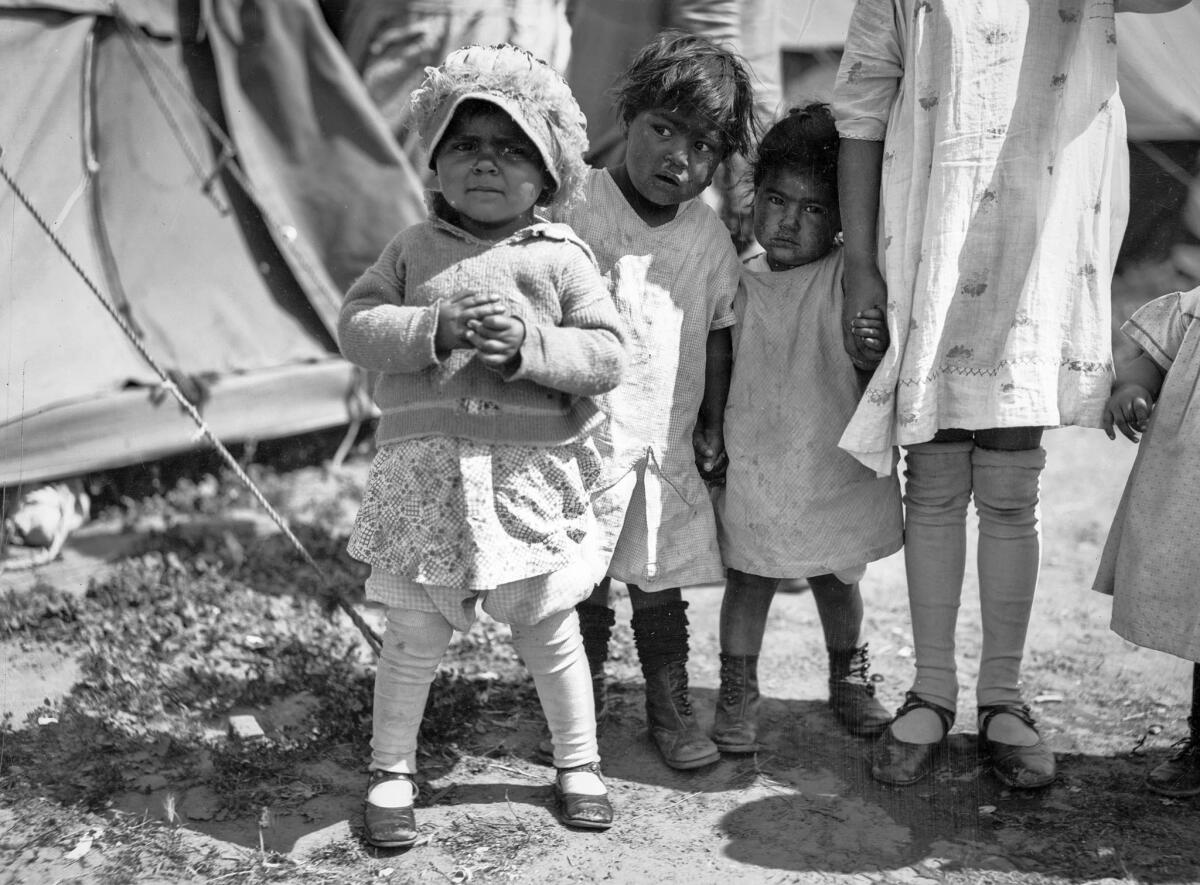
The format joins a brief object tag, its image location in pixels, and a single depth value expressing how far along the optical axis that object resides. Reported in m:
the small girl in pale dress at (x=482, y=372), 2.17
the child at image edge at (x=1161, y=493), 2.35
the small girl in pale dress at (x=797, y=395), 2.62
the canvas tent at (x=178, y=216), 3.60
